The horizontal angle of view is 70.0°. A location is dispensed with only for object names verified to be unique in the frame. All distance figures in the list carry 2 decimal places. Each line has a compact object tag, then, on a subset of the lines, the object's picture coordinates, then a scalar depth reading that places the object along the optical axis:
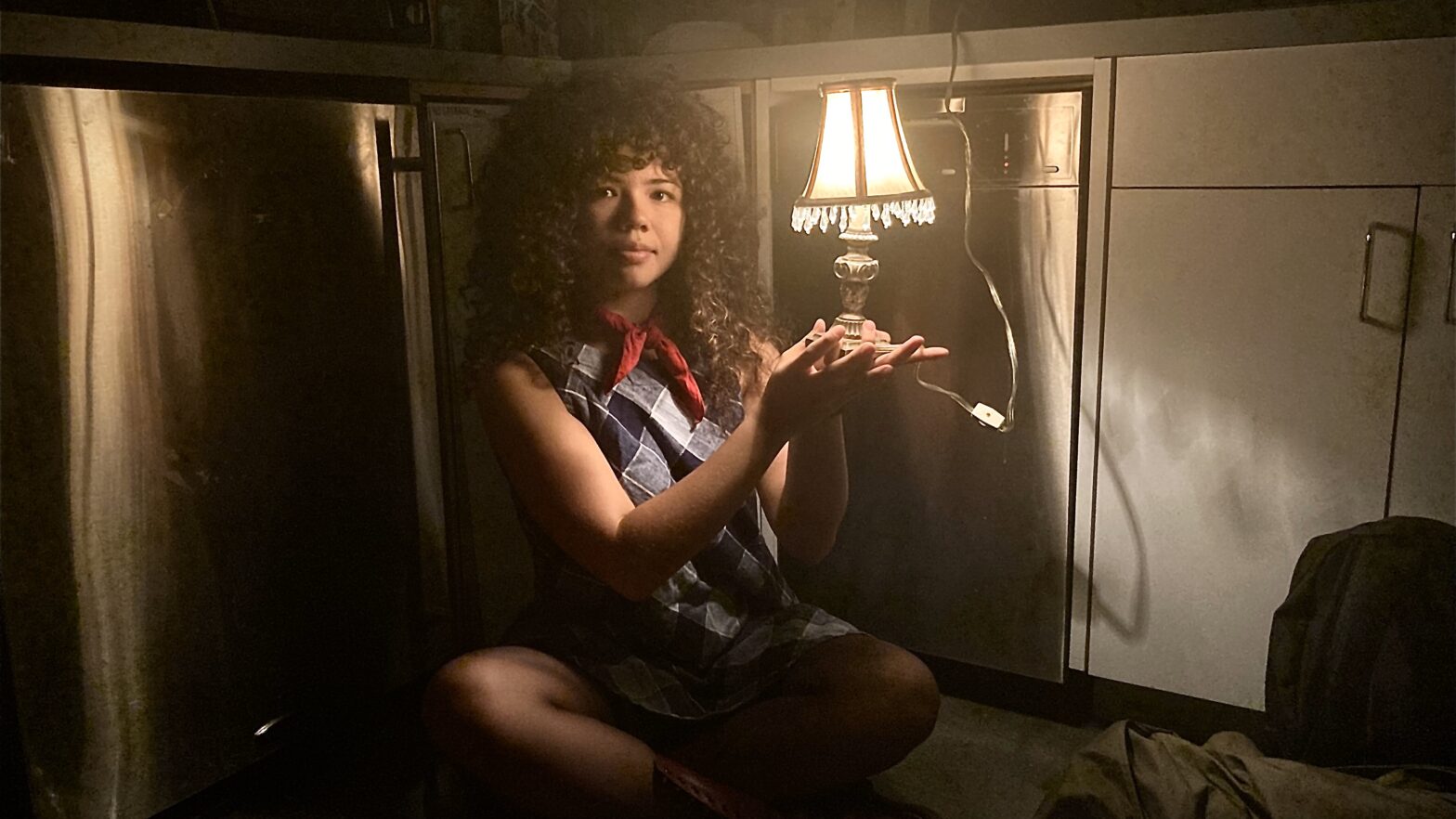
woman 1.01
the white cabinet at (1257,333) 1.12
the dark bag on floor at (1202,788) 1.00
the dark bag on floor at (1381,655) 1.04
